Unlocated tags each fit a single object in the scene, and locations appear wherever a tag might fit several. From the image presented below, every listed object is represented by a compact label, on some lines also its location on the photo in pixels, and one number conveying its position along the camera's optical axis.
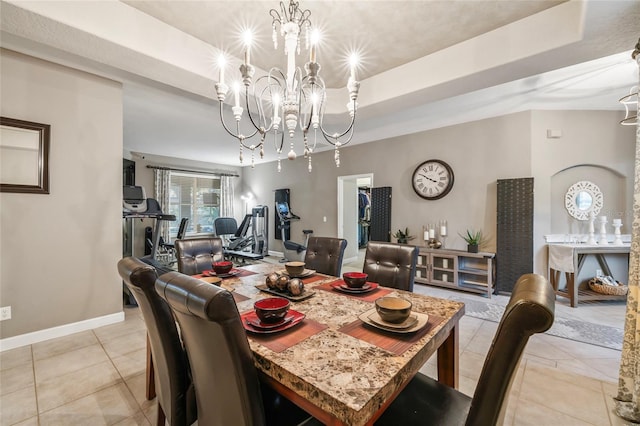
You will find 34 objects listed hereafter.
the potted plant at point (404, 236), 4.75
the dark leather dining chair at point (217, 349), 0.76
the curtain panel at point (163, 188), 6.71
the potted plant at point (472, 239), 4.00
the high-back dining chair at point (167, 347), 1.16
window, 7.35
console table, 3.34
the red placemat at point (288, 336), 1.03
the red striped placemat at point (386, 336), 1.02
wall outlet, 2.36
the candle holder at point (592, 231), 3.57
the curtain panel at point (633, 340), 1.66
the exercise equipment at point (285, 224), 6.35
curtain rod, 6.77
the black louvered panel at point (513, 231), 3.72
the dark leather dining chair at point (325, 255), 2.45
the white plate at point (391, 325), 1.10
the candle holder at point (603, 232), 3.53
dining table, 0.76
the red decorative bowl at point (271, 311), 1.15
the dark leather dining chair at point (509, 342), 0.65
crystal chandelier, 1.51
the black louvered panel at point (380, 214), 5.08
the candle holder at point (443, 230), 4.36
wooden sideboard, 3.90
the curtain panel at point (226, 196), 8.02
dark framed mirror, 2.36
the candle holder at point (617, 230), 3.46
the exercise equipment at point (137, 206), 3.79
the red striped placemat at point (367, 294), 1.60
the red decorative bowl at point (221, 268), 2.08
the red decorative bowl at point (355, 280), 1.69
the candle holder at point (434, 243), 4.36
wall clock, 4.41
